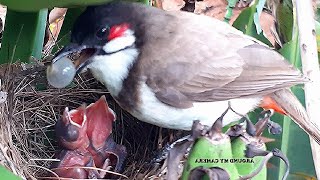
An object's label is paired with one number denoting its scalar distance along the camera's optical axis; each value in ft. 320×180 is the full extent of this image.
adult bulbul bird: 1.80
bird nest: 1.88
